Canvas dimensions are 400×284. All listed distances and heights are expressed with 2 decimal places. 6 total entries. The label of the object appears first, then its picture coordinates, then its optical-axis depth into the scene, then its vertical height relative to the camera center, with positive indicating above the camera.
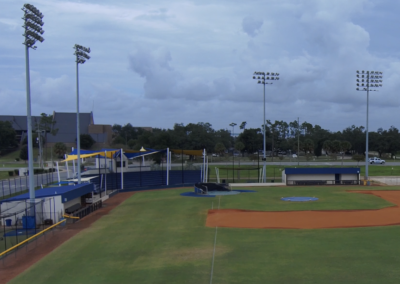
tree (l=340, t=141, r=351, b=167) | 107.93 -2.83
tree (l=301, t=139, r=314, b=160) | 115.69 -2.90
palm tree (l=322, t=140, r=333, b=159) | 114.04 -2.92
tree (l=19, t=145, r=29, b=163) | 110.84 -4.80
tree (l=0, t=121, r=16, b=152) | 123.69 +0.58
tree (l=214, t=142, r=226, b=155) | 114.50 -3.44
